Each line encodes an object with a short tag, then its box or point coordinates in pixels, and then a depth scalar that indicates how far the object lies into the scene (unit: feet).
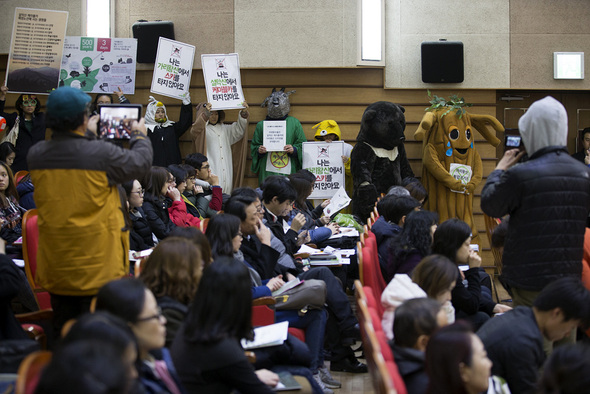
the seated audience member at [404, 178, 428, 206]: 20.97
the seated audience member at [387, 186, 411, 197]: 19.22
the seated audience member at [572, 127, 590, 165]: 25.16
